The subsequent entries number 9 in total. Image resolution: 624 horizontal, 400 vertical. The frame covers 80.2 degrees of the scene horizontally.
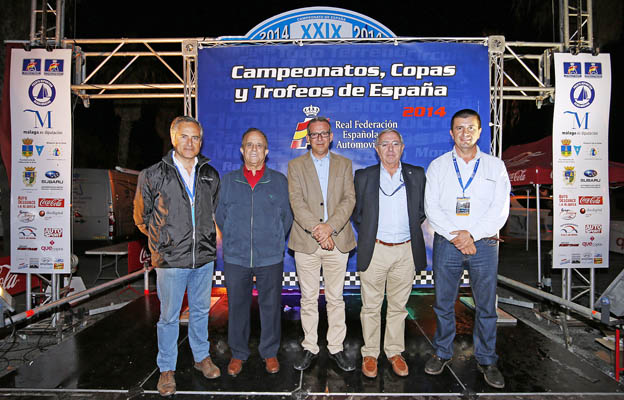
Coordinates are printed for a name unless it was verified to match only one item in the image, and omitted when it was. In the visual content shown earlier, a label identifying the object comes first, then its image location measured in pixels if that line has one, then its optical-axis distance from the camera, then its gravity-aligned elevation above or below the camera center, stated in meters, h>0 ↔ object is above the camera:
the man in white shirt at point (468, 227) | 3.04 -0.21
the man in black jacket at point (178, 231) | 2.93 -0.25
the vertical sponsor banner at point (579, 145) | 4.70 +0.73
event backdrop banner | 4.84 +1.40
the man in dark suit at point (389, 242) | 3.12 -0.35
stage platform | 2.92 -1.50
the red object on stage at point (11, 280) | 5.02 -1.12
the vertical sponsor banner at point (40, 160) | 4.65 +0.50
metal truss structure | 4.71 +2.00
